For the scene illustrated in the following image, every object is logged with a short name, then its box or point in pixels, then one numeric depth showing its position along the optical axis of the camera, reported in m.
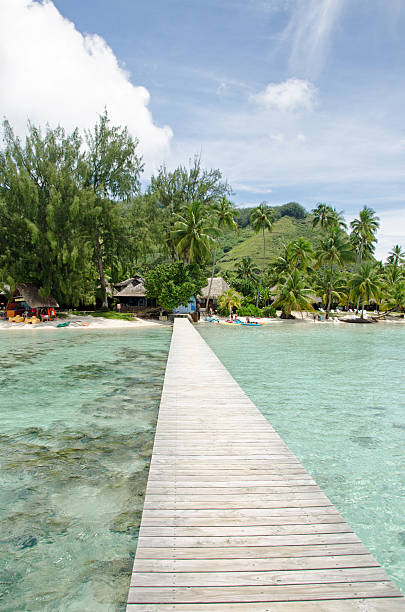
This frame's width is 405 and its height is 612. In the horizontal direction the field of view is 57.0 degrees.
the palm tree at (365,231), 53.84
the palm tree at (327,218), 49.06
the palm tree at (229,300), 38.41
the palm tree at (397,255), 60.20
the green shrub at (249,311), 39.72
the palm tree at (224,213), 41.53
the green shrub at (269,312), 41.53
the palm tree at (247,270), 52.75
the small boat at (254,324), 34.24
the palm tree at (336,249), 41.84
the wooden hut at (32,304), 29.67
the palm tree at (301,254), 40.41
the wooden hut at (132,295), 38.30
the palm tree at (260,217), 46.81
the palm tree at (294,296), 39.25
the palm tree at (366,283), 41.92
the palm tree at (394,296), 48.38
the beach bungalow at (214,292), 41.94
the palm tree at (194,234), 32.69
